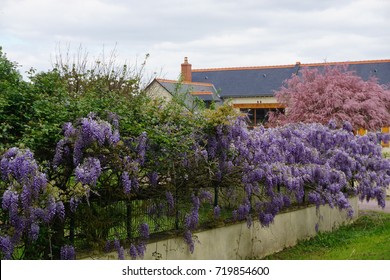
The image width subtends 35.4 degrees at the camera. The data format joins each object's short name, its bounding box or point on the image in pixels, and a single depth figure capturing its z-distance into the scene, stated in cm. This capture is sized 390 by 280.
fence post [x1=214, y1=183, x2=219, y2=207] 1073
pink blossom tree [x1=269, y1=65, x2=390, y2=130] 3159
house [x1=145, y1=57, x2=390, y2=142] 4909
